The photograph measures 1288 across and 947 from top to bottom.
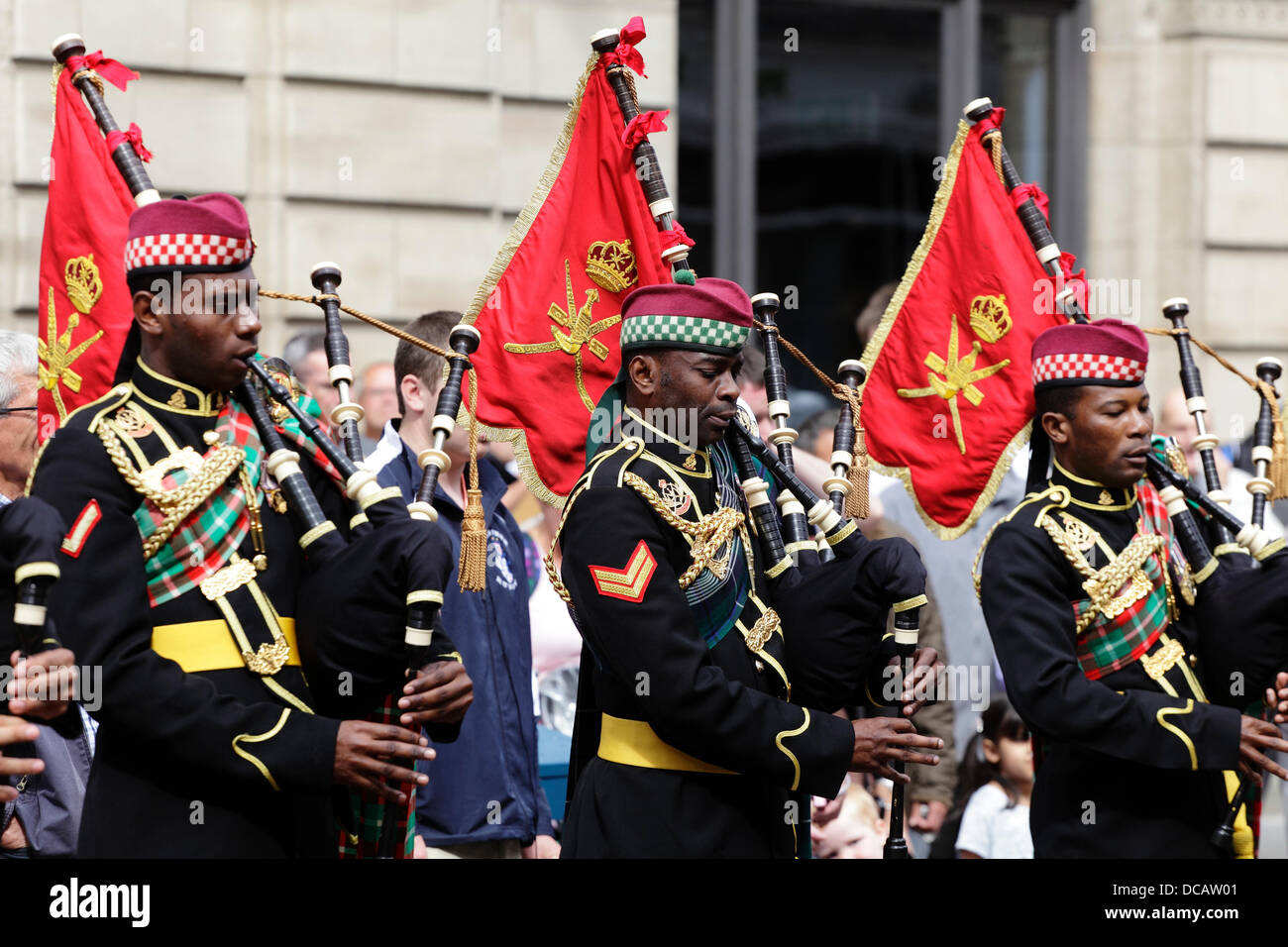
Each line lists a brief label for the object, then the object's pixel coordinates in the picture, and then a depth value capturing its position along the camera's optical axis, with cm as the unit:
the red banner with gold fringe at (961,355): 562
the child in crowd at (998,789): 644
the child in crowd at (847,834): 631
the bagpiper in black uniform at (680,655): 403
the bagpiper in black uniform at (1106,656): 459
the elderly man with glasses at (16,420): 513
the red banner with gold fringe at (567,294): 512
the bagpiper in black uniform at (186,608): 374
